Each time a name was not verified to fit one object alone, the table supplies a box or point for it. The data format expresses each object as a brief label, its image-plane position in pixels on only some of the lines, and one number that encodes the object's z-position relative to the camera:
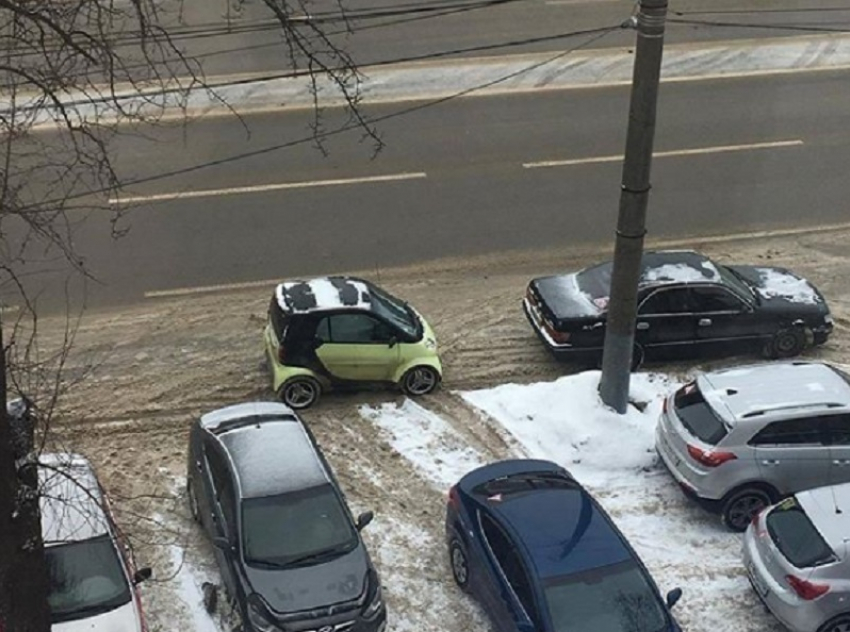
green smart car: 14.35
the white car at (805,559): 10.72
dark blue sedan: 10.16
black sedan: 15.41
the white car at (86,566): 10.35
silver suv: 12.49
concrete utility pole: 12.68
